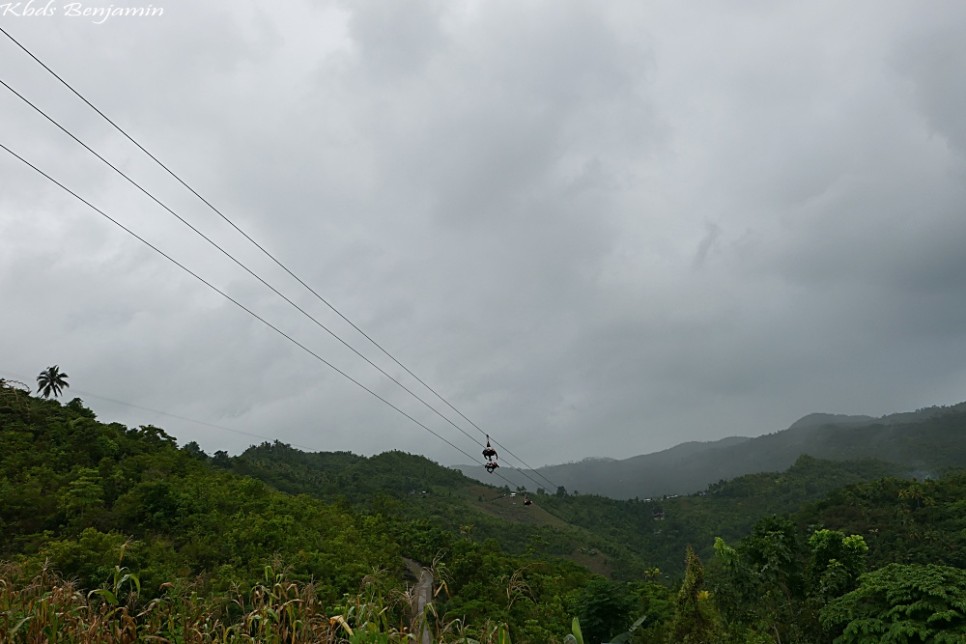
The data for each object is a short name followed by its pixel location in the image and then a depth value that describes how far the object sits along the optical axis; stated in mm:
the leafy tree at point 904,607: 15008
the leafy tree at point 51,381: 54500
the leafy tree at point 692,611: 18716
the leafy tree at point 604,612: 20688
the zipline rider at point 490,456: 25016
